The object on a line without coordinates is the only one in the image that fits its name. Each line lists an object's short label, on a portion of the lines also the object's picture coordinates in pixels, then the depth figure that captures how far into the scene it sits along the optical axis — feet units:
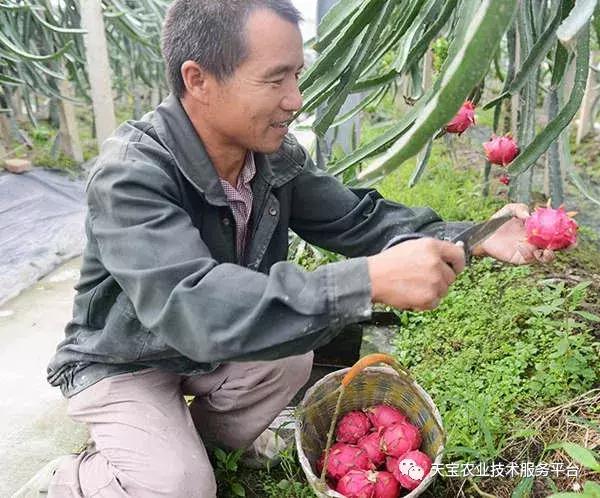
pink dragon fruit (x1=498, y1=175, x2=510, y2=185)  5.82
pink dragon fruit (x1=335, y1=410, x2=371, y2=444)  4.67
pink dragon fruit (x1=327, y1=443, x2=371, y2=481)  4.31
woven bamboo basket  4.26
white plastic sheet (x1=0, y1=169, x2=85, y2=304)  9.12
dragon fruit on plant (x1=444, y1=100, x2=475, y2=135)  5.10
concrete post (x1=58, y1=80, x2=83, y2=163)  12.47
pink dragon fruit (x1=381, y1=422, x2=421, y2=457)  4.35
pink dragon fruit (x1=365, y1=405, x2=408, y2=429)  4.64
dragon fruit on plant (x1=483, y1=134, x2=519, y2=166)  5.02
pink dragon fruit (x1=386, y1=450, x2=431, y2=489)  4.12
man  3.14
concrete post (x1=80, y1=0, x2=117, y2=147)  10.03
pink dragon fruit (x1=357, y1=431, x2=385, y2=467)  4.44
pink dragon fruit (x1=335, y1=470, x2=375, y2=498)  4.12
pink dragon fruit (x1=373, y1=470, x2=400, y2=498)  4.18
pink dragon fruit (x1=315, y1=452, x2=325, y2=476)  4.58
